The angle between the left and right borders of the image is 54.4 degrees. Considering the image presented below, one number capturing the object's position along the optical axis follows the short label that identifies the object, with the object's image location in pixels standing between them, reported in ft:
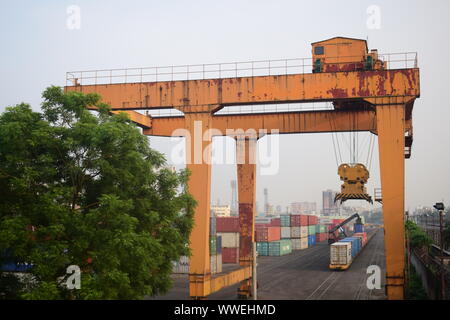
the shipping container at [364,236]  246.99
